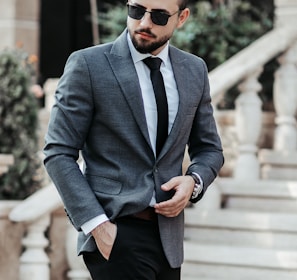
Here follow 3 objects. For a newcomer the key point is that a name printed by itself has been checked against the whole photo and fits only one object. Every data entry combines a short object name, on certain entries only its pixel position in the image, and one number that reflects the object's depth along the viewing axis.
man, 4.79
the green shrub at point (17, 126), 9.97
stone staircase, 8.36
